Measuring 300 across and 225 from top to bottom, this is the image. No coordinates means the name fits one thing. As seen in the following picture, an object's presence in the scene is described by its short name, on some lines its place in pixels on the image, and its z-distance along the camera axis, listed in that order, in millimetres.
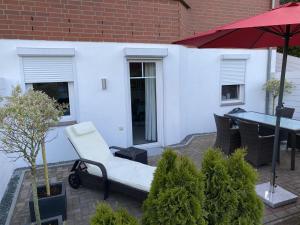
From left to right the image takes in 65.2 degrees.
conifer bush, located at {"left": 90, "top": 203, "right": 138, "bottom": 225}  1828
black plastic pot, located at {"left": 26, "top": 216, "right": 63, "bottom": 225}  2787
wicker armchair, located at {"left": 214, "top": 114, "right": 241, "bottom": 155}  5438
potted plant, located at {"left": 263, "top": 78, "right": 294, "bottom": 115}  8148
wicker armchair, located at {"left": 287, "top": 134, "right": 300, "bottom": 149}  5457
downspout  8565
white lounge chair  3705
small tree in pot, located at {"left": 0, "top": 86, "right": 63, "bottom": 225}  2543
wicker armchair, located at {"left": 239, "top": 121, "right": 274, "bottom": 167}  4865
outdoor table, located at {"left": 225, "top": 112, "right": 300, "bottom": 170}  4730
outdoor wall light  5855
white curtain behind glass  6516
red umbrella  2664
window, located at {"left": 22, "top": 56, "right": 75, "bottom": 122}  5203
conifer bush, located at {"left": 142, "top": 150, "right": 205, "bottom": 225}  1993
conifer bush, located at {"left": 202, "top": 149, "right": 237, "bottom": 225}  2219
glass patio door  6422
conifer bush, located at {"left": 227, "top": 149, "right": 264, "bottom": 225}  2275
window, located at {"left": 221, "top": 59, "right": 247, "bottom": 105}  8016
